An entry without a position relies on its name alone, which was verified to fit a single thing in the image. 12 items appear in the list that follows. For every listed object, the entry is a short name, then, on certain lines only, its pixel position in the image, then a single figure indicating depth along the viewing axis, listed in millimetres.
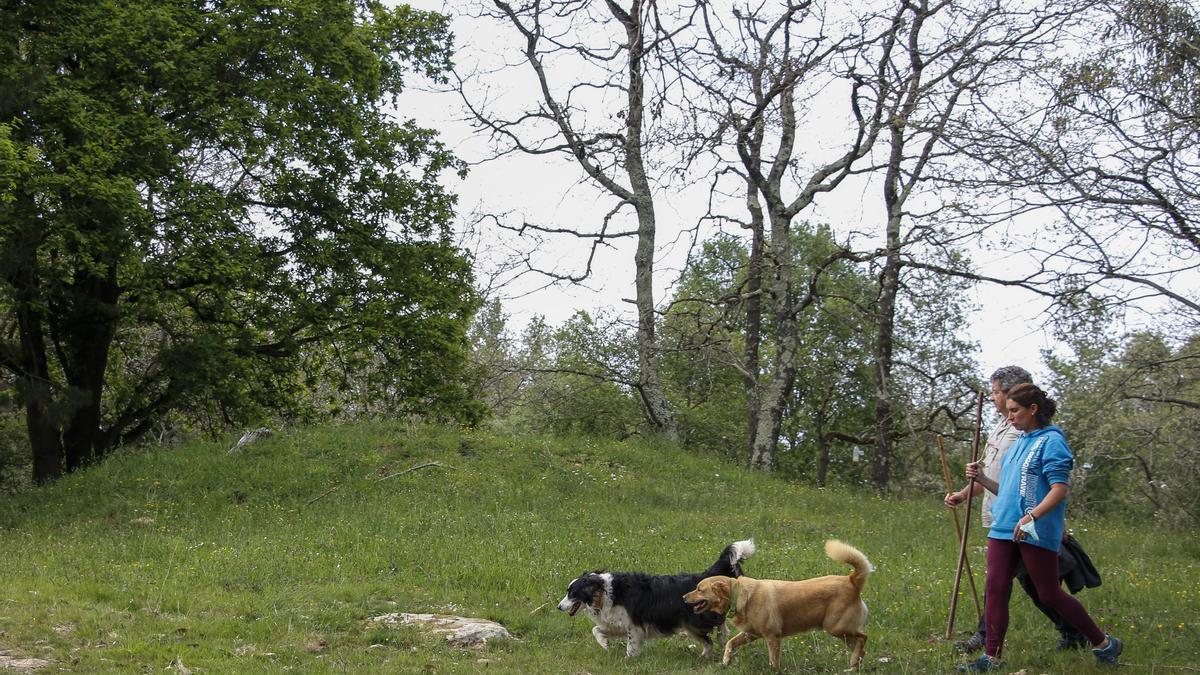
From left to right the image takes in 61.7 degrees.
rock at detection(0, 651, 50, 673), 7516
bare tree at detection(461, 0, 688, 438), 23875
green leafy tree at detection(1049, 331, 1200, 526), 15312
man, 7777
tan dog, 7648
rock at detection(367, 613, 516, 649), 8930
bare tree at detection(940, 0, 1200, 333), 10422
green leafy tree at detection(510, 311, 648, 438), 27453
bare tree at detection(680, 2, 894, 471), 13953
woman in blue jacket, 7121
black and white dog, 8727
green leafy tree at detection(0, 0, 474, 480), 17984
